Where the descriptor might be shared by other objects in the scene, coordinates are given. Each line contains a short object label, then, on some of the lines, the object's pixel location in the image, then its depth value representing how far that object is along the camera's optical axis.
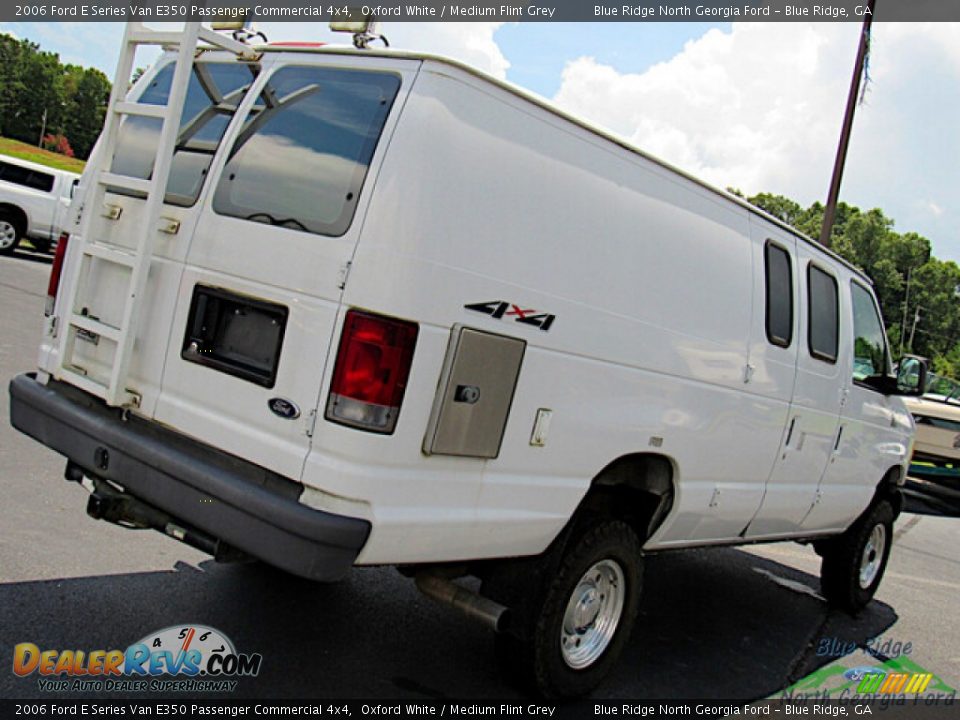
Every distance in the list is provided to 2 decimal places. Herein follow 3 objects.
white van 3.09
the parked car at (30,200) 17.72
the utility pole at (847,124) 15.44
